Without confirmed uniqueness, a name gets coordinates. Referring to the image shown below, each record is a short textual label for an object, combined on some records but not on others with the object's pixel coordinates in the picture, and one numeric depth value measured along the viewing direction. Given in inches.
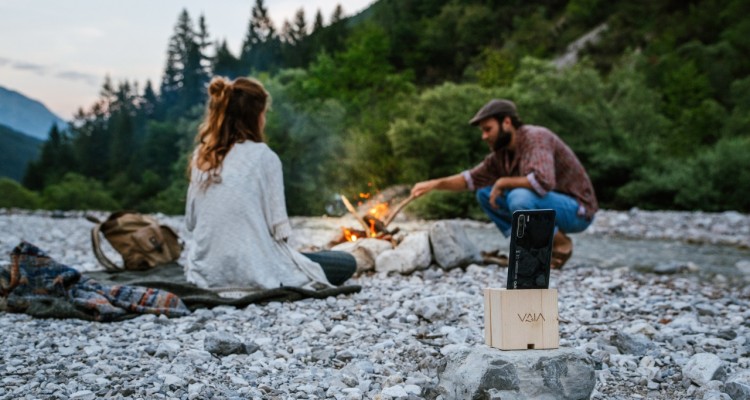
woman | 176.4
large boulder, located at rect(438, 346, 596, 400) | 90.4
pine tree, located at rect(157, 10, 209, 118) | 1968.5
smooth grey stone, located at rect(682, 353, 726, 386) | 108.0
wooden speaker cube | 94.3
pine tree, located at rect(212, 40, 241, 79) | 1902.1
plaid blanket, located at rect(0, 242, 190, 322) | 153.9
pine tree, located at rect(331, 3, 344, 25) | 2297.6
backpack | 213.9
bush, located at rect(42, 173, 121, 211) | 1264.8
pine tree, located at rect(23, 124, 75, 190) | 1678.2
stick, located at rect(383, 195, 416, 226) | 232.2
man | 222.1
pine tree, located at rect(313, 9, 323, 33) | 2179.9
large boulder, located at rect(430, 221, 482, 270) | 235.0
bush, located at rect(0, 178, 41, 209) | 1226.6
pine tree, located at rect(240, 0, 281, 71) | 1984.5
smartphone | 92.5
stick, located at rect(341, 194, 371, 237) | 253.8
